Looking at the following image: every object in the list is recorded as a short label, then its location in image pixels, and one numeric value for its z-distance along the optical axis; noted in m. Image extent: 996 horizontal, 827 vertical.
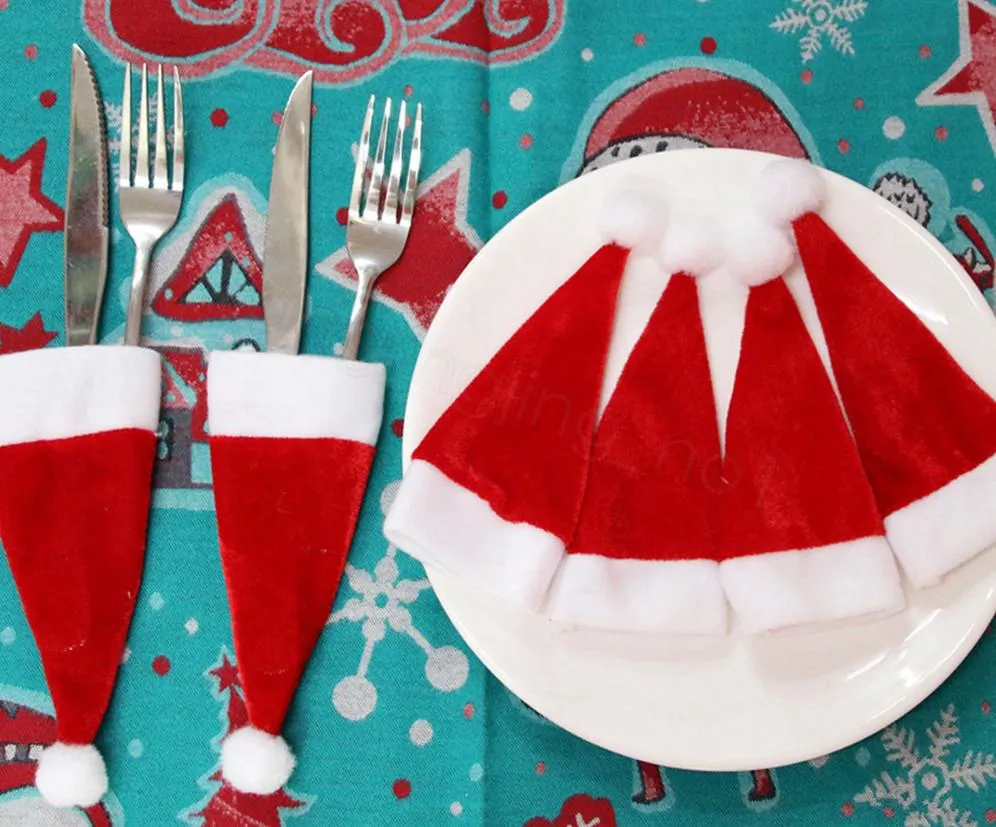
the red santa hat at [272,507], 0.62
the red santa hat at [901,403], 0.57
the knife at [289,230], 0.66
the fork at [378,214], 0.68
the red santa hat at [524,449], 0.56
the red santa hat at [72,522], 0.62
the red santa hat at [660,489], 0.56
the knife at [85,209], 0.66
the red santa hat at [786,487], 0.56
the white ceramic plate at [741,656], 0.58
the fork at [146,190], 0.68
